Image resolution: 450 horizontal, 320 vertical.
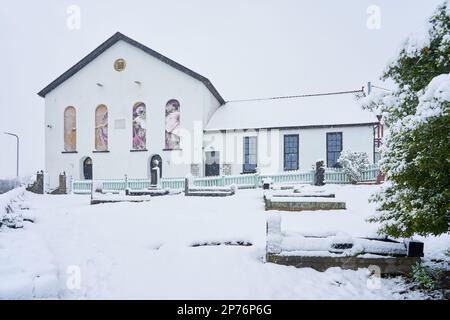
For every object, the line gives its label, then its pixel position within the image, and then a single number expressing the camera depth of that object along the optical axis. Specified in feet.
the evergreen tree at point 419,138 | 11.43
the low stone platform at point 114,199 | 41.68
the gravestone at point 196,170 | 66.08
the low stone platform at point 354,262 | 16.03
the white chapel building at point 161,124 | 65.41
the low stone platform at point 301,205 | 30.99
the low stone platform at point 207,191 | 45.70
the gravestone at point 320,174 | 51.35
